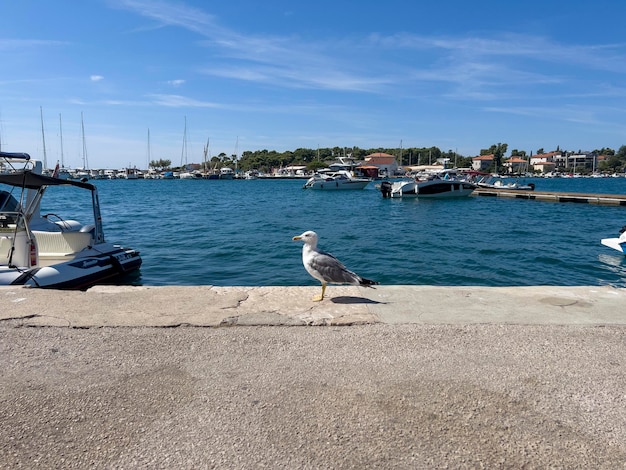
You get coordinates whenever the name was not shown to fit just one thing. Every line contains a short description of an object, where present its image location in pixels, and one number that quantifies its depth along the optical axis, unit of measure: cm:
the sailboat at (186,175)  14108
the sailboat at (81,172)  13650
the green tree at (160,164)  17350
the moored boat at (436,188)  5109
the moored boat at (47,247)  900
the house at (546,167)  19850
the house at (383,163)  15250
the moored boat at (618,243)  1723
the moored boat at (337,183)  7063
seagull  595
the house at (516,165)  18525
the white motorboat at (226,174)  14338
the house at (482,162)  17835
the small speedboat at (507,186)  5958
